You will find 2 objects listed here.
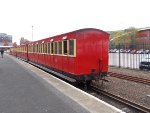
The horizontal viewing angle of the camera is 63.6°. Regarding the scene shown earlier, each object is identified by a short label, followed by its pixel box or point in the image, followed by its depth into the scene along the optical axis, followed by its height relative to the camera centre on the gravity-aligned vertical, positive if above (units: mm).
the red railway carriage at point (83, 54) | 5617 -75
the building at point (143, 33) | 35826 +5879
